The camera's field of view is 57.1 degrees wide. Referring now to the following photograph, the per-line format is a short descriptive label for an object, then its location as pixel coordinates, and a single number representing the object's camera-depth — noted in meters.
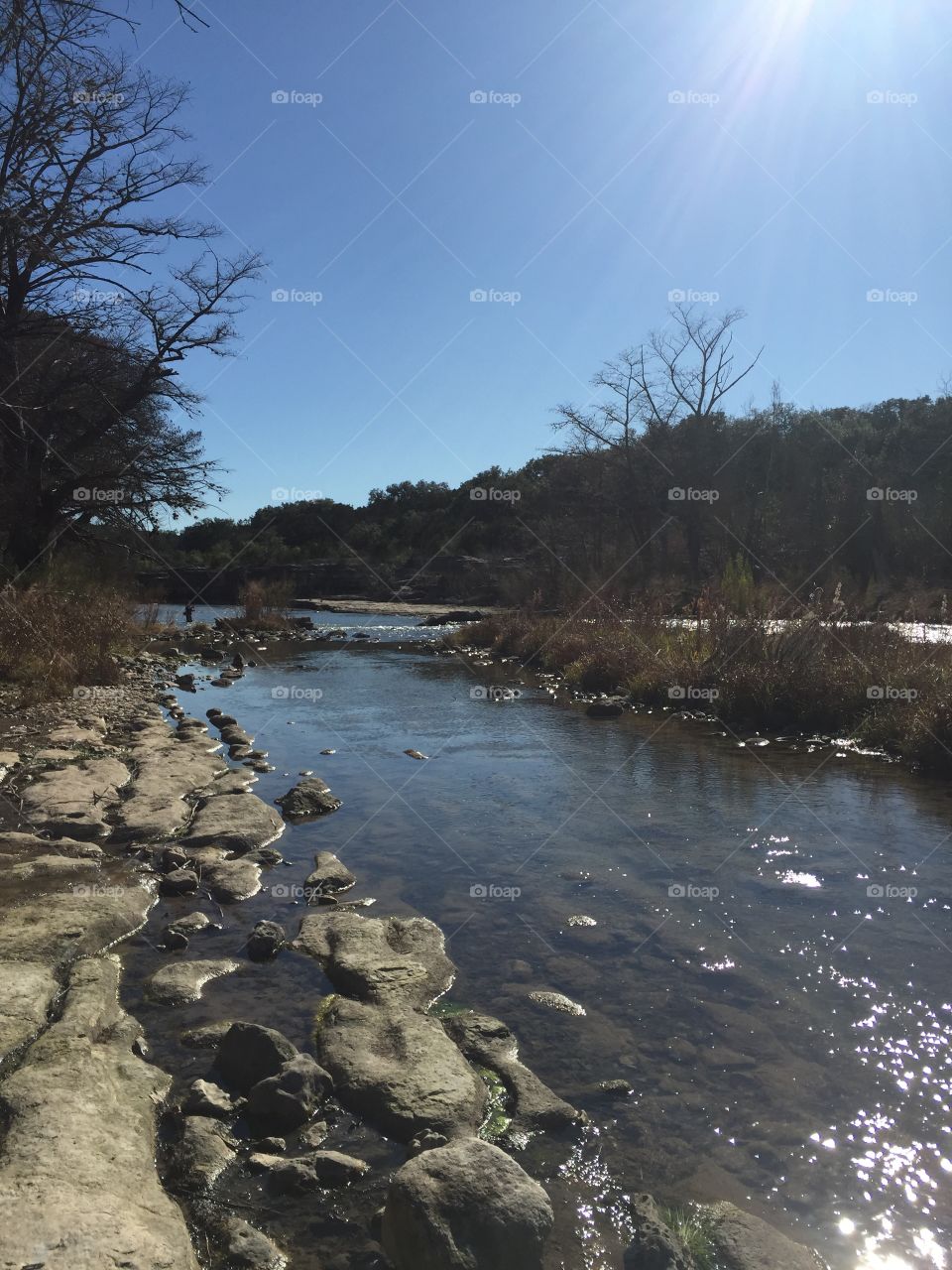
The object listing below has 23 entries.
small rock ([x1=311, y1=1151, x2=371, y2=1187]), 2.50
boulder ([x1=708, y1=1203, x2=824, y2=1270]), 2.24
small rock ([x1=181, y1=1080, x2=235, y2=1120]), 2.76
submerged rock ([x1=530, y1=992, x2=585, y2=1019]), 3.58
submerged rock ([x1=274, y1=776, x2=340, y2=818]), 6.45
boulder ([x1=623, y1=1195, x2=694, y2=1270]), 2.21
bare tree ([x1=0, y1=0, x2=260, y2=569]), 7.79
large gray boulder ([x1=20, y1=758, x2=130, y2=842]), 5.65
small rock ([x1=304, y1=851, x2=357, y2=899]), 4.84
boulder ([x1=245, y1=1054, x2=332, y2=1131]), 2.76
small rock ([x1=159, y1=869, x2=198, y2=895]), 4.78
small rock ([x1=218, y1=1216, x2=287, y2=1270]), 2.18
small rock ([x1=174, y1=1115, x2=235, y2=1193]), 2.46
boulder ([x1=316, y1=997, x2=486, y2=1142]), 2.78
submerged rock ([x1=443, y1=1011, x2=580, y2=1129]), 2.83
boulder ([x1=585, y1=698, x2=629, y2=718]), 11.47
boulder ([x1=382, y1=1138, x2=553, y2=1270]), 2.10
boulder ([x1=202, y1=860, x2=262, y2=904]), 4.73
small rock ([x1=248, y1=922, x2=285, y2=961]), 3.99
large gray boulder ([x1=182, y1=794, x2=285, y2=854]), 5.58
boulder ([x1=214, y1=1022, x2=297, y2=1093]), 2.93
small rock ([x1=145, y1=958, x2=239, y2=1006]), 3.55
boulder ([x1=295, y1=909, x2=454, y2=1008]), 3.69
